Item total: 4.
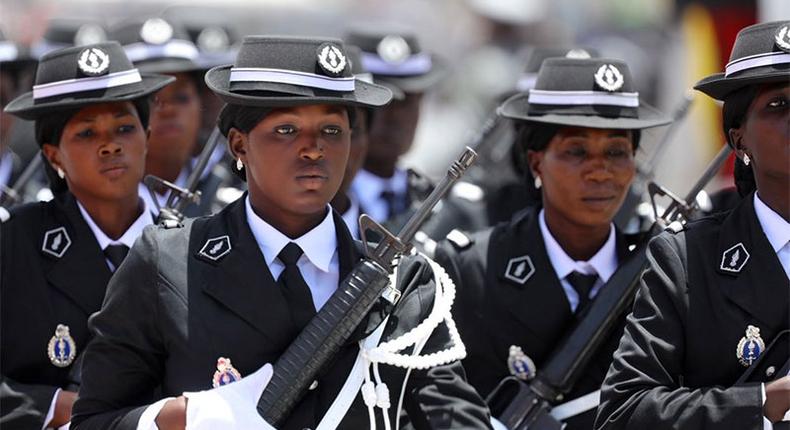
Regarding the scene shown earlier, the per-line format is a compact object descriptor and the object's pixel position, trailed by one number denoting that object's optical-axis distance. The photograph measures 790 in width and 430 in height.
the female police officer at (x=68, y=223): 12.59
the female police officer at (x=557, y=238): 13.29
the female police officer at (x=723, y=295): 10.03
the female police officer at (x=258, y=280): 10.45
